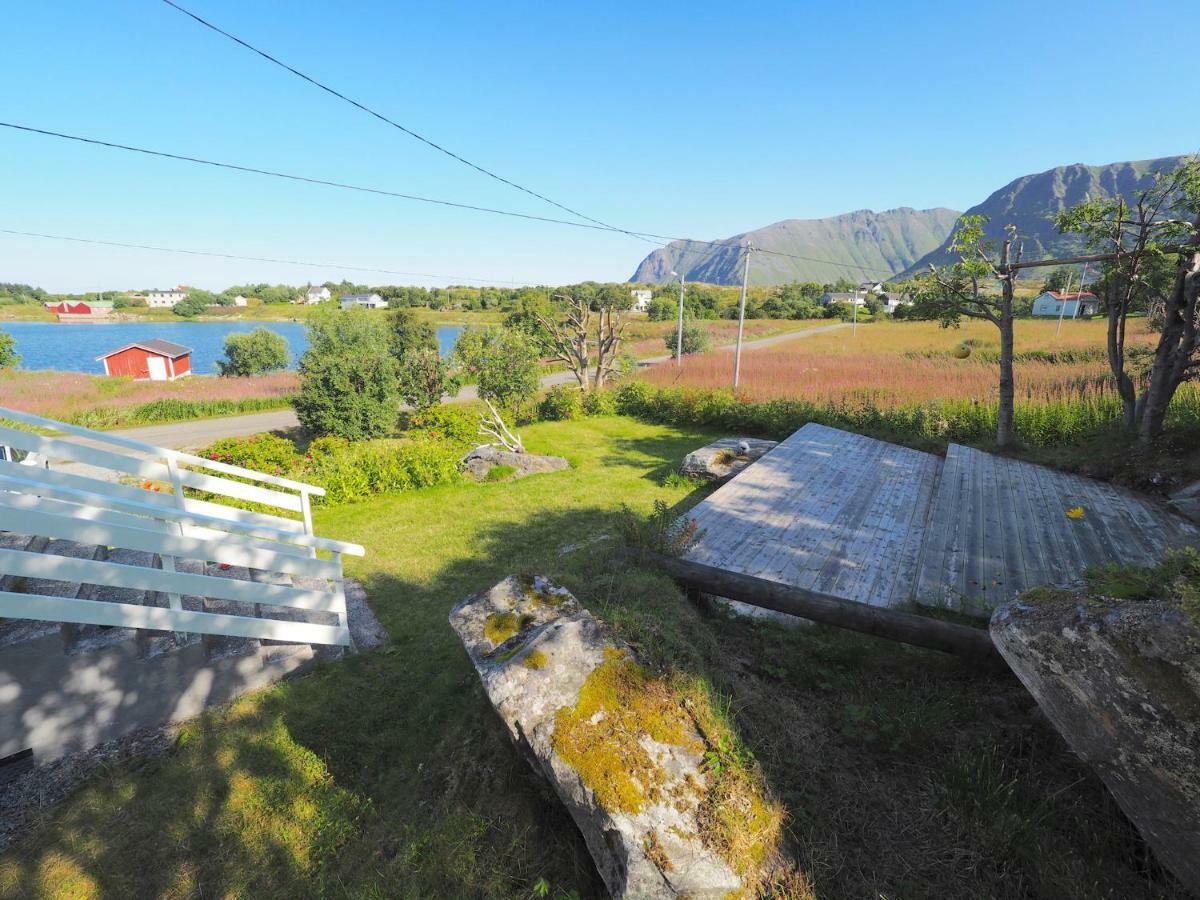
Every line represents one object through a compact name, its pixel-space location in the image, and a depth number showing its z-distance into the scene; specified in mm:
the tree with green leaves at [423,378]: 18672
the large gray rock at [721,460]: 10570
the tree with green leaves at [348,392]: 15320
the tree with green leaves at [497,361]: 14594
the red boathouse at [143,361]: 30781
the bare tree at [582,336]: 19812
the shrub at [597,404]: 18891
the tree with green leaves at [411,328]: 40156
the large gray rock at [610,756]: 1878
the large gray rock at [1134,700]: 1685
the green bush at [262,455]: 10141
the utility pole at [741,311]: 17372
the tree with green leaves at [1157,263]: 7383
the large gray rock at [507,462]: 11609
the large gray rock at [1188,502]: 6762
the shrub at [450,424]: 13234
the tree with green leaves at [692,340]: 37188
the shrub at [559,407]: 18391
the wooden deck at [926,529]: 5480
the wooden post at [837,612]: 3352
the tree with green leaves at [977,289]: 9484
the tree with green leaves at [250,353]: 34031
